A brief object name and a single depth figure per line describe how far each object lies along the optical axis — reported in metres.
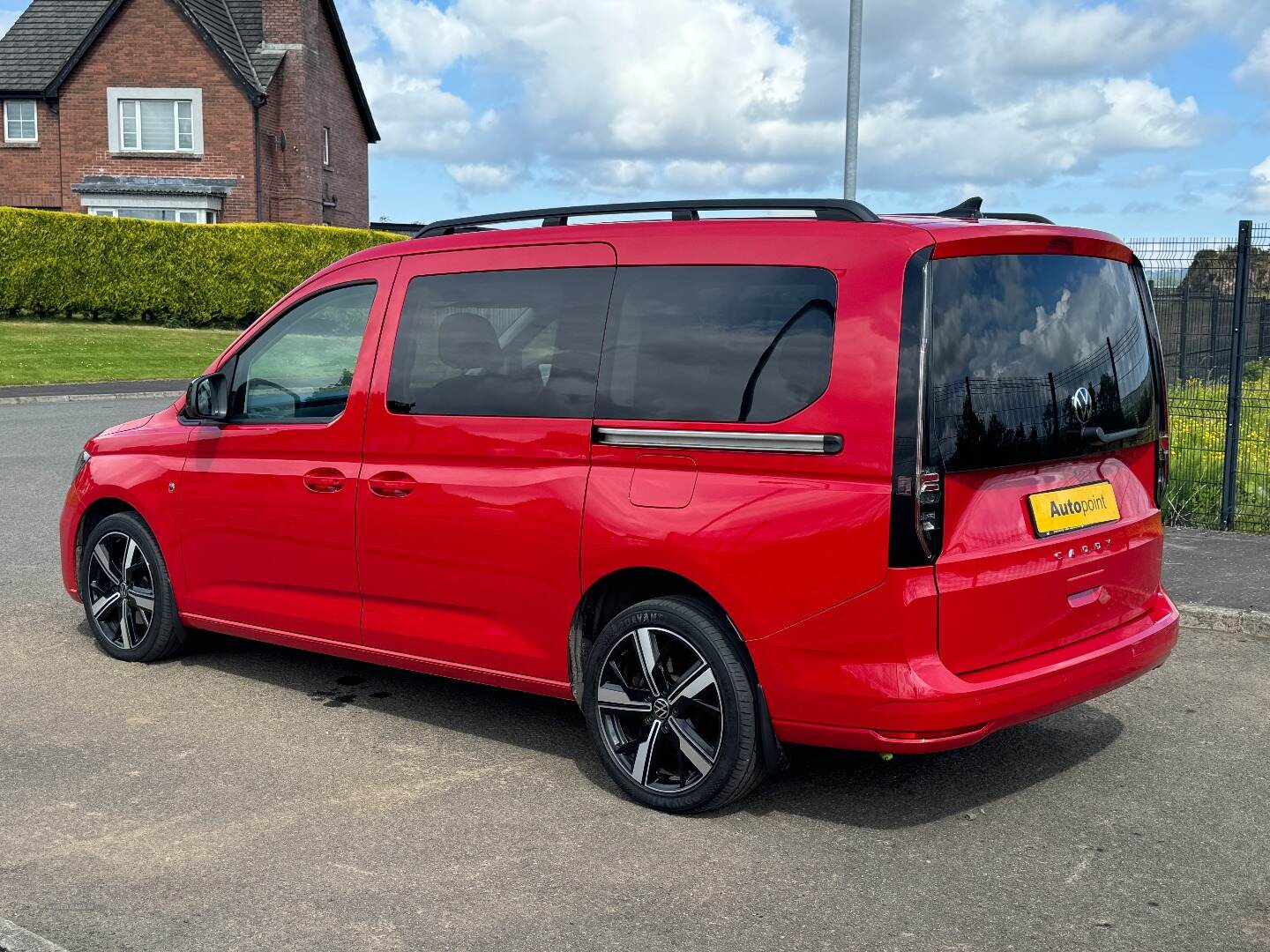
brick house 40.28
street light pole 12.97
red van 4.13
